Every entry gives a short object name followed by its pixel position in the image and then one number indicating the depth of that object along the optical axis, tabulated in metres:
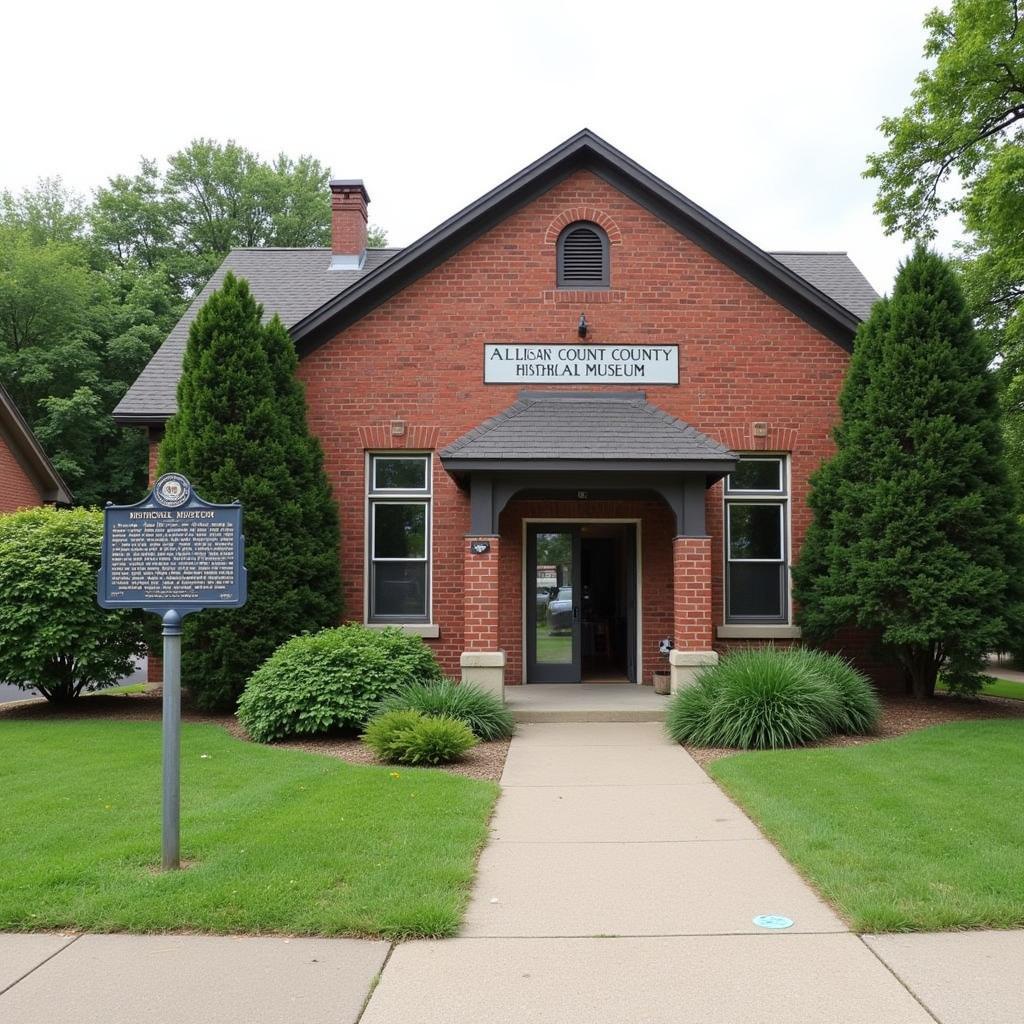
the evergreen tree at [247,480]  11.91
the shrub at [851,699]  10.31
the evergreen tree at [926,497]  11.21
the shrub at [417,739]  8.86
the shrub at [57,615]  11.85
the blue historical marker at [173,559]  5.96
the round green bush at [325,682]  10.15
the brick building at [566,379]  13.85
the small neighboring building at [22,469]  27.83
